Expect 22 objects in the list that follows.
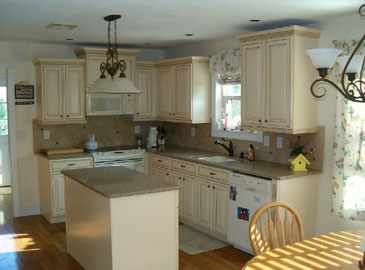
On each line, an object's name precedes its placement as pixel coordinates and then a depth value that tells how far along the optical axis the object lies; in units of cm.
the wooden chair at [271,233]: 257
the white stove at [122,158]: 582
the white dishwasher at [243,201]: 413
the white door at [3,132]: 754
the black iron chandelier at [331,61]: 211
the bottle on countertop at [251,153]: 494
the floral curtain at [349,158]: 384
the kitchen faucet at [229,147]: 535
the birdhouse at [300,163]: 425
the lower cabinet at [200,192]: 471
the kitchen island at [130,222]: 339
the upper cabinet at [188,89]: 564
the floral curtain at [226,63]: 517
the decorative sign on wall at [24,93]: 579
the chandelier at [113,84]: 355
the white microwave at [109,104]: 594
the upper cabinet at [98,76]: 581
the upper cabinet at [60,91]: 567
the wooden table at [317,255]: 225
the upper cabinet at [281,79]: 409
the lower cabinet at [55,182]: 550
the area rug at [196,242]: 457
